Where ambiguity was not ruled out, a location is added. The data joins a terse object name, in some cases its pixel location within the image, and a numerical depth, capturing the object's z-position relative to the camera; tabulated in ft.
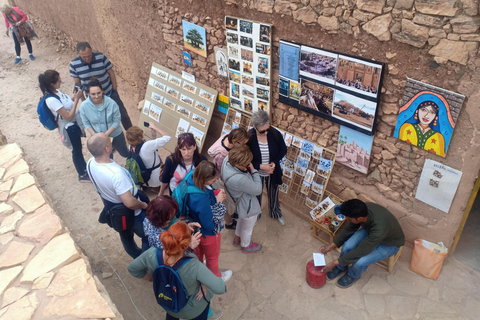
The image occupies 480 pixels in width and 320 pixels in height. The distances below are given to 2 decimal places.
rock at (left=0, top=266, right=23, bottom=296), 11.27
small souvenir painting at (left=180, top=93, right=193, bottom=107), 21.57
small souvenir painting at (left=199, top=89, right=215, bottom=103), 20.51
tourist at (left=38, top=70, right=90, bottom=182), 17.72
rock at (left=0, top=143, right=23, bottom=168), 17.24
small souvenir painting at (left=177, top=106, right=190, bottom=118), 21.74
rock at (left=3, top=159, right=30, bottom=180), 16.16
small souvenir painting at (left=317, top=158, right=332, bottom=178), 16.17
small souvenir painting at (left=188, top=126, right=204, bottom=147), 20.91
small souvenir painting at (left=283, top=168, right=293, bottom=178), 17.72
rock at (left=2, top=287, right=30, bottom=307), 10.82
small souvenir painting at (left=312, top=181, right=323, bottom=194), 16.57
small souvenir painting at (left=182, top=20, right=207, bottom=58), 19.15
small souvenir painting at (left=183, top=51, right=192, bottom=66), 20.98
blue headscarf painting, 12.07
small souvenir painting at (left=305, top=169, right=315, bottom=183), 16.78
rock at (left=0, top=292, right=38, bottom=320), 10.38
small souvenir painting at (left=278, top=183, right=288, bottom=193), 18.17
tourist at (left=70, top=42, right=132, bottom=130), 19.80
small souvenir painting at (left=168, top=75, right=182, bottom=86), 22.30
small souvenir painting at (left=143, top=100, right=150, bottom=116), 24.21
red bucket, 14.16
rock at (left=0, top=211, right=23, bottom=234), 13.50
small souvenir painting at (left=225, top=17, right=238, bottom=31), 16.82
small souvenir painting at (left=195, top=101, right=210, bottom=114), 20.71
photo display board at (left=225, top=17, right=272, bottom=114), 16.21
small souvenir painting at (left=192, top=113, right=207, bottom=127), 20.84
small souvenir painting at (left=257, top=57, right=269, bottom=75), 16.56
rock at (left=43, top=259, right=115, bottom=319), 10.49
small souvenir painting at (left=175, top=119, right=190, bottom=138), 21.80
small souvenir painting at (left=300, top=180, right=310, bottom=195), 17.11
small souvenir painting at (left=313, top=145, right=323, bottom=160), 16.33
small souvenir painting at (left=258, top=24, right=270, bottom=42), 15.67
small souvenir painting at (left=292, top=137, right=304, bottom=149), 16.98
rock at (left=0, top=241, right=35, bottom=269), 12.13
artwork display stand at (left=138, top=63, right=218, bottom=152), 20.88
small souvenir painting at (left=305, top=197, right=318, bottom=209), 17.03
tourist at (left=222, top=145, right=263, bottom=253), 12.53
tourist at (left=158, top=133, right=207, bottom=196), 14.23
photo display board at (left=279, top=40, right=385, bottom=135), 13.38
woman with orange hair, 9.30
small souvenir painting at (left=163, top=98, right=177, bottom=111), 22.61
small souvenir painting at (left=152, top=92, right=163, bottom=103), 23.39
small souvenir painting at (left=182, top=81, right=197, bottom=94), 21.43
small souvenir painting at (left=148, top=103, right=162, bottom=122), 23.59
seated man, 12.54
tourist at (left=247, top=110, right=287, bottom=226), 14.53
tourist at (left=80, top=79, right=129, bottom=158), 17.81
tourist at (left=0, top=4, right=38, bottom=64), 33.45
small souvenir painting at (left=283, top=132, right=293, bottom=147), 17.33
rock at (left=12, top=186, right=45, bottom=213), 14.48
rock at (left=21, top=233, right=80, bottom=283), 11.75
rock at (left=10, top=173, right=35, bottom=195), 15.35
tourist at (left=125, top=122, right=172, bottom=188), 15.99
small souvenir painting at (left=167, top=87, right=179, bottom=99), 22.45
